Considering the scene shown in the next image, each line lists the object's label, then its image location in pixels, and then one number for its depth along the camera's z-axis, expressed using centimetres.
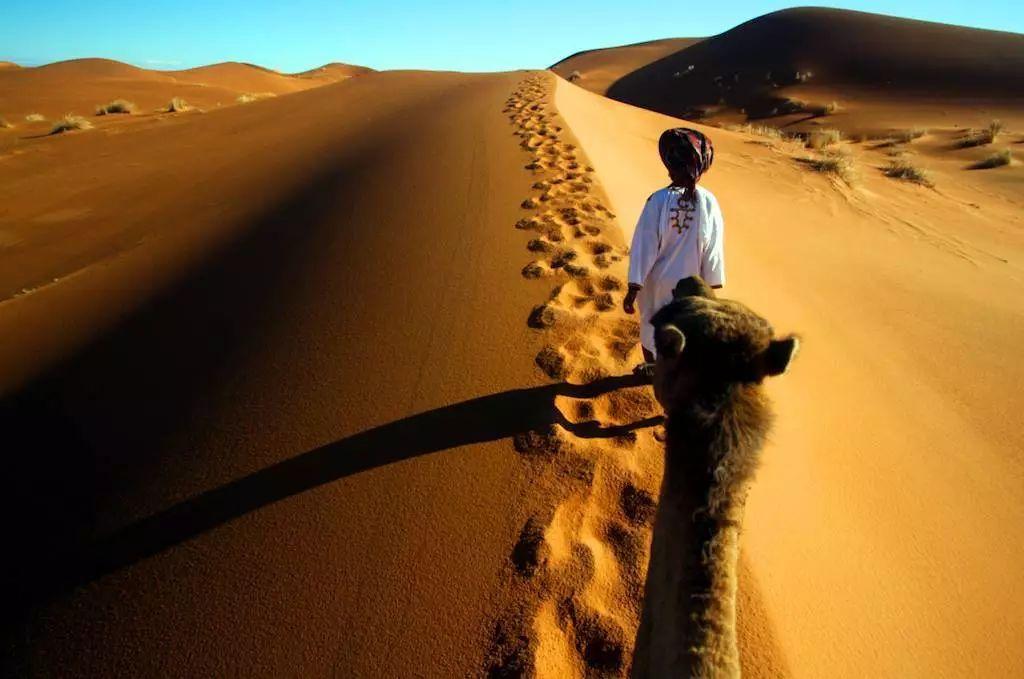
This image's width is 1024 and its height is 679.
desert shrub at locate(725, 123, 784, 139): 1455
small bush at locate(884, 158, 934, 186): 1051
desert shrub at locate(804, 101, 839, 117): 2076
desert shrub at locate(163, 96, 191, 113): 1709
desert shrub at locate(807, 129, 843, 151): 1424
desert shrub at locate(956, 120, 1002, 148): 1410
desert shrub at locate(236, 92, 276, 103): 2033
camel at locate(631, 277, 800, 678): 108
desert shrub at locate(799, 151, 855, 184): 961
